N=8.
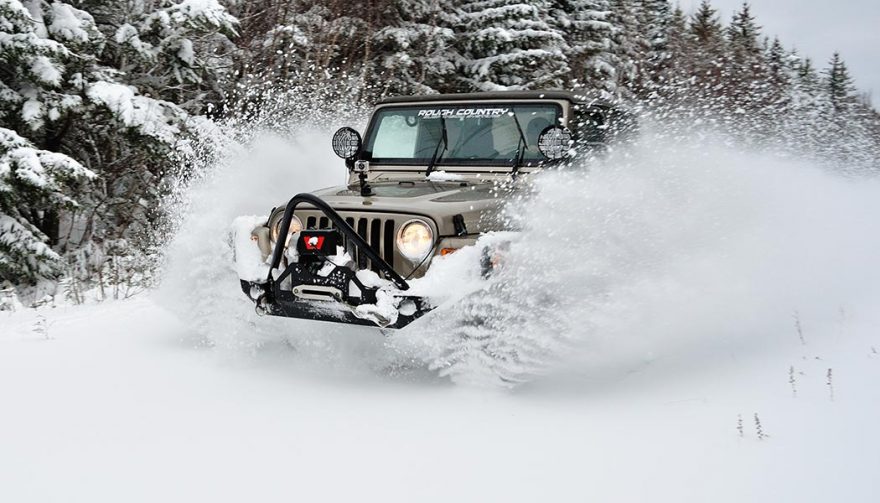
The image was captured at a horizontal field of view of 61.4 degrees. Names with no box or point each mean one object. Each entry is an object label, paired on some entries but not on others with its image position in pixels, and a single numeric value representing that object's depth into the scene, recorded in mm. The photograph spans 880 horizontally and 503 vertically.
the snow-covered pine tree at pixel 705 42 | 23844
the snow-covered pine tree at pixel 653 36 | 29516
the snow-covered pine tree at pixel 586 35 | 21984
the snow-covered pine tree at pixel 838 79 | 60188
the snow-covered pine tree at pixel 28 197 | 7914
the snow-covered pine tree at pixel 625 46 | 23875
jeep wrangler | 4176
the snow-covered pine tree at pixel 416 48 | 16719
